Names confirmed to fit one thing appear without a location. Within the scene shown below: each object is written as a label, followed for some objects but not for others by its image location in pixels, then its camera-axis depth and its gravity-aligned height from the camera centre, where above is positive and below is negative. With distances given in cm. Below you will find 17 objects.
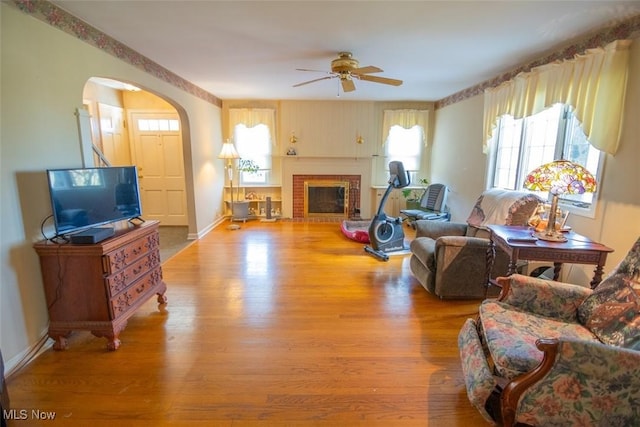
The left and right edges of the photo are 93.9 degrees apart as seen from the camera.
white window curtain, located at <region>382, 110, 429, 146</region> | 608 +93
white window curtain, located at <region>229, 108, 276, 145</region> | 605 +92
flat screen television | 202 -26
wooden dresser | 204 -88
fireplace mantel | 626 -8
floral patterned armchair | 123 -88
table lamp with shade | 213 -12
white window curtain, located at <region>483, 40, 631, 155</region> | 231 +67
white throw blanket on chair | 288 -43
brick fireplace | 632 -54
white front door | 533 -6
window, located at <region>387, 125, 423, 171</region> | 629 +38
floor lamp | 559 +16
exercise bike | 388 -89
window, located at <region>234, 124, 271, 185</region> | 627 +31
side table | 207 -59
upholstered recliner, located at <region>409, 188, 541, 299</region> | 278 -88
